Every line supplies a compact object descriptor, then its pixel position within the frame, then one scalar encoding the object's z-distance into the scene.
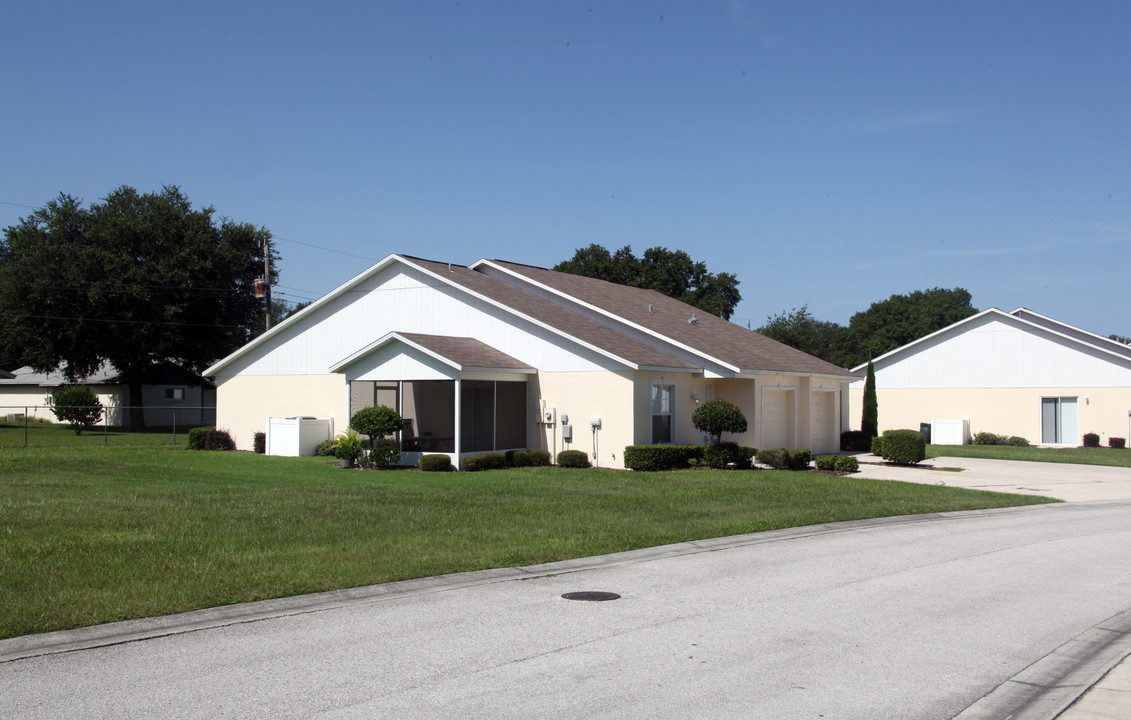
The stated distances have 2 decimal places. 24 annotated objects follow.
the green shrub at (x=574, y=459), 25.72
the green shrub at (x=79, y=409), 48.03
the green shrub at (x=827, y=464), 25.98
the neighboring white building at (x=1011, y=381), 39.03
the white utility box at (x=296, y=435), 29.31
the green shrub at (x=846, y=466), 25.89
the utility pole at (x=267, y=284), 38.79
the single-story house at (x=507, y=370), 26.06
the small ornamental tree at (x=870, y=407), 36.53
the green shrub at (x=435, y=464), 24.91
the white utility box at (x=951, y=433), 40.84
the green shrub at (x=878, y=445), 29.48
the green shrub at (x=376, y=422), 24.97
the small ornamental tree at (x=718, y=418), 25.38
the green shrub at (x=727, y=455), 25.45
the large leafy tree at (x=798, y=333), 66.50
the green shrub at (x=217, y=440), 32.62
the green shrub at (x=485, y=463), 25.11
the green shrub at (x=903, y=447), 28.97
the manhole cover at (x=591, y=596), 9.52
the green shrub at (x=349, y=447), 25.30
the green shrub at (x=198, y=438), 32.75
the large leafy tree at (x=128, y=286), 49.91
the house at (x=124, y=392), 58.97
